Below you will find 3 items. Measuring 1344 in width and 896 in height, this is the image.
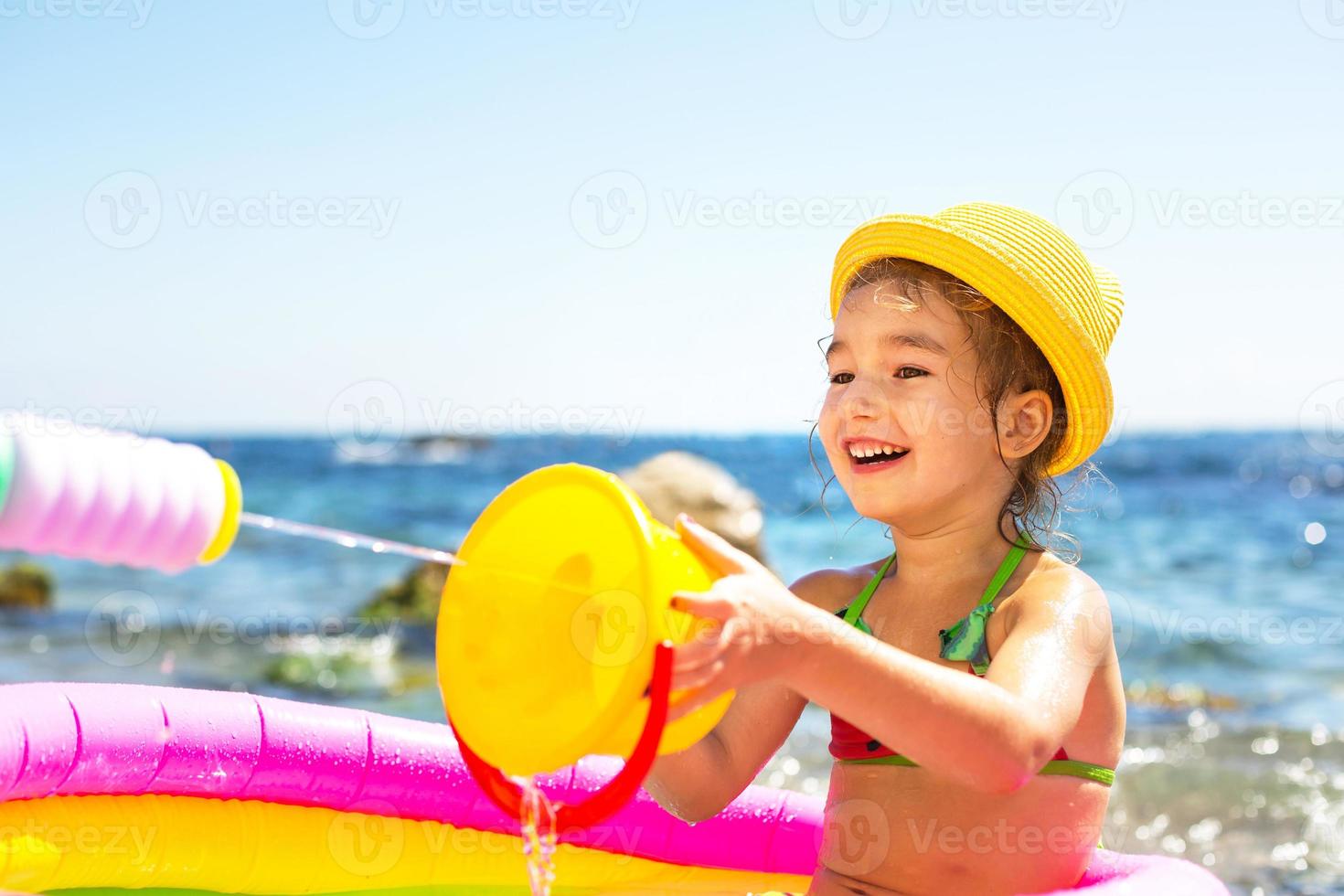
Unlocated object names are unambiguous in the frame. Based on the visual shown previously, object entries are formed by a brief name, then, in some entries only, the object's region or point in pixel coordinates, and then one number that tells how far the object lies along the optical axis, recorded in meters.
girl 2.10
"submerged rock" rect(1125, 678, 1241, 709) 6.57
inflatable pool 2.53
